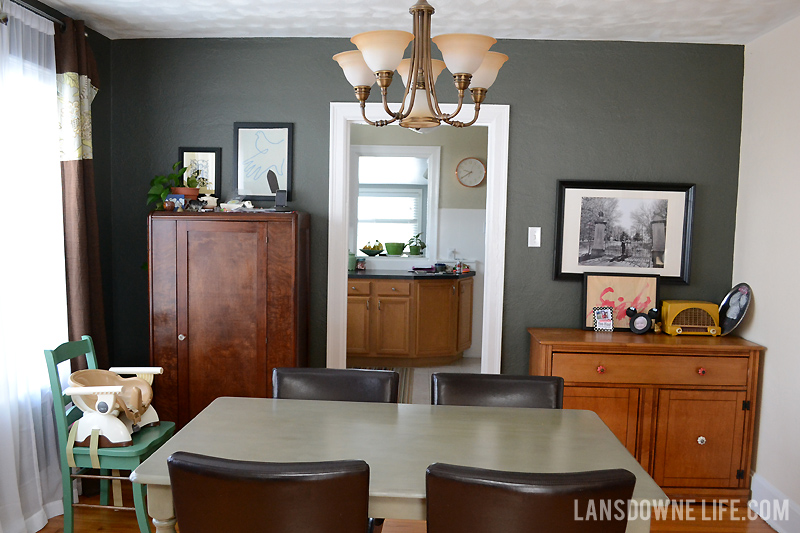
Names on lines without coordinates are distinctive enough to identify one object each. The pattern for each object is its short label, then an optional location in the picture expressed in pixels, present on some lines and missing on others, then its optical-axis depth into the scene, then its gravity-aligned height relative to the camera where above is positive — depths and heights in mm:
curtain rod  2718 +932
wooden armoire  3135 -472
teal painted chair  2535 -1030
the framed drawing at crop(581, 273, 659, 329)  3490 -419
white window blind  6238 +36
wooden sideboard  3131 -930
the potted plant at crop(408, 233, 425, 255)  6074 -271
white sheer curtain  2662 -278
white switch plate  3547 -96
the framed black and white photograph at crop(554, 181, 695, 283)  3504 -34
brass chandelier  1679 +457
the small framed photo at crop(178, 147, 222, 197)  3582 +291
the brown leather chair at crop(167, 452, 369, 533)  1329 -627
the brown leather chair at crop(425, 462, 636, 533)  1283 -604
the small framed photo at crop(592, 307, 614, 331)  3455 -556
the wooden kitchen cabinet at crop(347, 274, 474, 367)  5371 -891
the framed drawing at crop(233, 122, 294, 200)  3541 +349
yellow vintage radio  3336 -524
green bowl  6055 -294
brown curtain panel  2977 +205
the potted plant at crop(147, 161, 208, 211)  3352 +151
